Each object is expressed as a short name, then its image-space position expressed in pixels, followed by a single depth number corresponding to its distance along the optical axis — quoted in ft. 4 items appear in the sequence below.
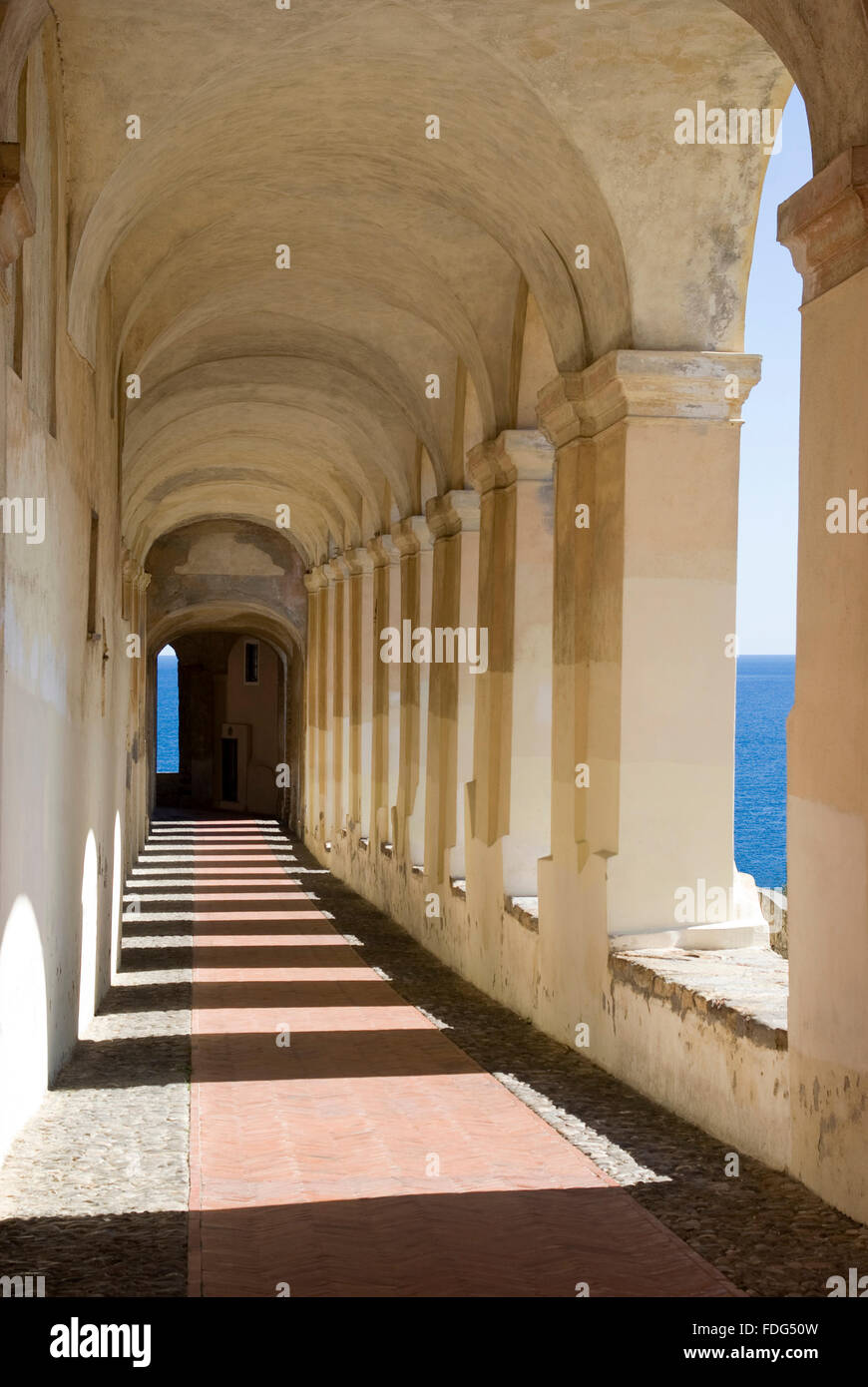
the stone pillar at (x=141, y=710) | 85.71
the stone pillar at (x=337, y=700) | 82.43
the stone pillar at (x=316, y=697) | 93.97
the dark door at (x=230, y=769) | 151.02
